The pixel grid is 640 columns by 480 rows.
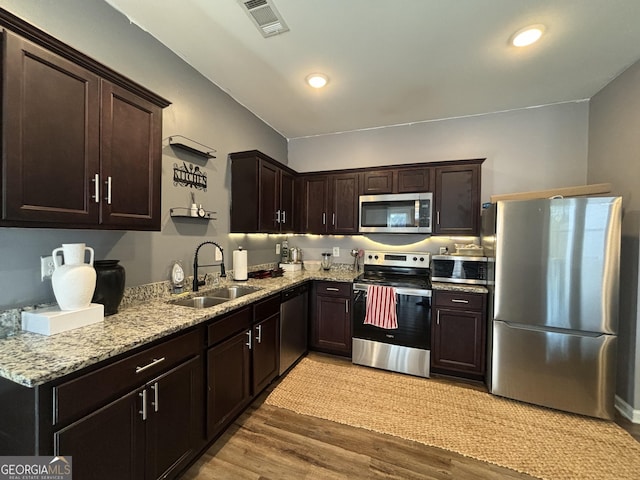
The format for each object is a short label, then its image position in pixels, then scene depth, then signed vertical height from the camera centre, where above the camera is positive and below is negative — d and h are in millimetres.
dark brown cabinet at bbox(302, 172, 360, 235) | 3426 +433
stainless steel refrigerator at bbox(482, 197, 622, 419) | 2084 -520
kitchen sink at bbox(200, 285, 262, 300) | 2486 -534
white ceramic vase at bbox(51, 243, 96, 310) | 1336 -244
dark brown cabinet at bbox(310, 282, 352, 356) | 3053 -958
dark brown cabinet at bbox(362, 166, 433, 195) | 3104 +685
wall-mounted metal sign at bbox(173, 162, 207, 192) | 2258 +512
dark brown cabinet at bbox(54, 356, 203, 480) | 1068 -940
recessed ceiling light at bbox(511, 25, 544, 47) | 1871 +1485
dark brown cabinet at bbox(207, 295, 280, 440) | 1745 -952
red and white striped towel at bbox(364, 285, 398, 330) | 2805 -749
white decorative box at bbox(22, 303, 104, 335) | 1275 -440
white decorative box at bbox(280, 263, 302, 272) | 3578 -429
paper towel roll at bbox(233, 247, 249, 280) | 2764 -321
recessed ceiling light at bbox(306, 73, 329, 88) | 2461 +1484
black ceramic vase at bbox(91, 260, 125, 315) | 1528 -309
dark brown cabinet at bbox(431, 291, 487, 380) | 2592 -954
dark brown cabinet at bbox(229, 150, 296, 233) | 2797 +457
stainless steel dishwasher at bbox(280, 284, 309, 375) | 2629 -954
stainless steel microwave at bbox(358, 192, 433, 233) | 3074 +290
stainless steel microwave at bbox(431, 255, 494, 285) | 2711 -324
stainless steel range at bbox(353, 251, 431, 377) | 2738 -1011
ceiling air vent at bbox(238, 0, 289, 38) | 1686 +1468
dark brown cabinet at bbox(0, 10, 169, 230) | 1104 +454
